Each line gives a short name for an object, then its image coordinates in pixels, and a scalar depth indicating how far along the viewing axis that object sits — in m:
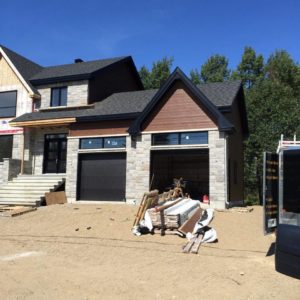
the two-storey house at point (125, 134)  17.86
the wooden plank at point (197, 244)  10.19
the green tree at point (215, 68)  51.56
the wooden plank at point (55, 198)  19.48
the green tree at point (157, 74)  48.31
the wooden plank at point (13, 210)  16.61
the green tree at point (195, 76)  50.42
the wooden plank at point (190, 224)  11.91
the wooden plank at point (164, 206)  12.40
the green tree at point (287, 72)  41.78
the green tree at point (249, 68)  47.56
